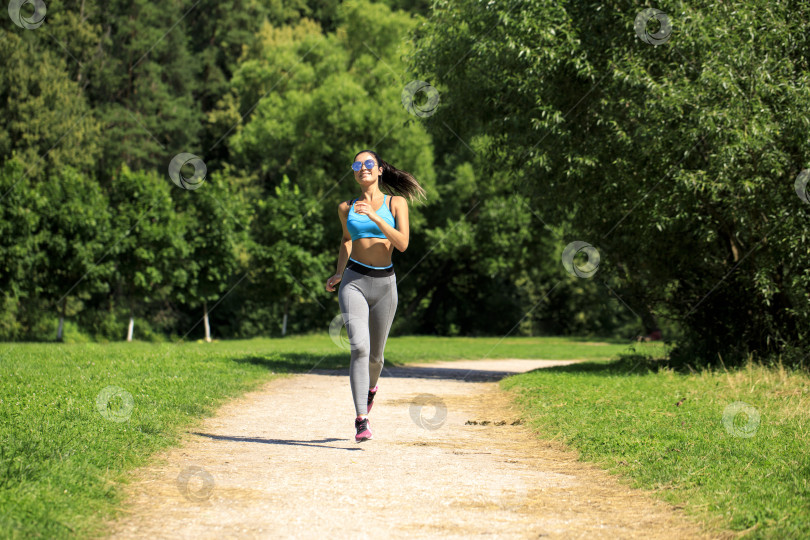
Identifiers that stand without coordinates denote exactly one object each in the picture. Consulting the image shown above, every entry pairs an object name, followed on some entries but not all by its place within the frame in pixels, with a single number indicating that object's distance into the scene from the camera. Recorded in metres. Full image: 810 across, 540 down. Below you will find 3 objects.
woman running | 7.34
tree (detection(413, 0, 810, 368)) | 13.18
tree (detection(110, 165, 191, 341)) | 33.75
